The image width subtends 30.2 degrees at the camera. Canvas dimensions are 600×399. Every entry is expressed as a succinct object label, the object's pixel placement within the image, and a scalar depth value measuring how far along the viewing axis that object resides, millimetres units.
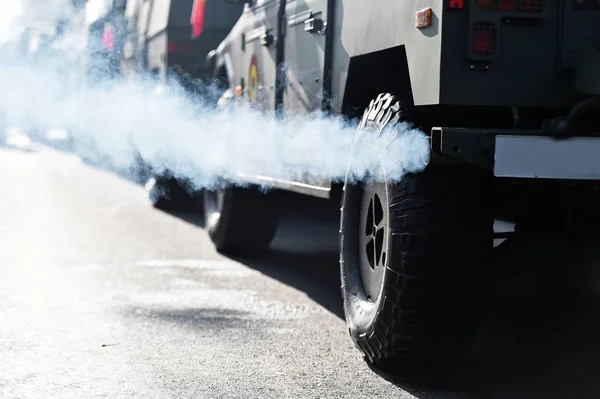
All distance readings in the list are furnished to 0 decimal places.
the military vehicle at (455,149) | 3754
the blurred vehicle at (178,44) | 10016
